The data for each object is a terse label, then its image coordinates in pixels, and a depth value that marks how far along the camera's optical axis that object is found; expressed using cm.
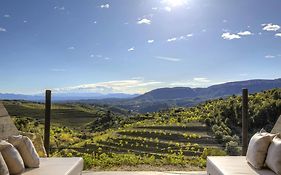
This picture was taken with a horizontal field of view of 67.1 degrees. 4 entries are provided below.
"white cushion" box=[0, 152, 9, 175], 185
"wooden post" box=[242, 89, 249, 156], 330
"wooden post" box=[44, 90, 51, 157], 334
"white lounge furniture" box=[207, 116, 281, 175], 216
